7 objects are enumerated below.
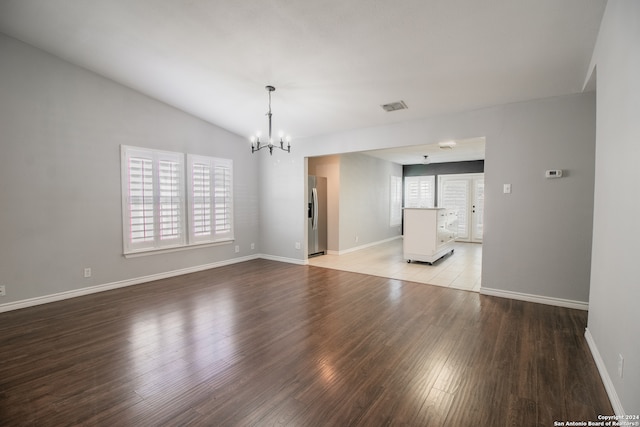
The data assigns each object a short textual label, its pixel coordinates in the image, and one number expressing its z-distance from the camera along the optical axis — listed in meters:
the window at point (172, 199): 4.62
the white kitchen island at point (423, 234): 5.88
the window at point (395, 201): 9.70
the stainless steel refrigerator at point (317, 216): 6.64
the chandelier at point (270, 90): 4.05
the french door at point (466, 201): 8.97
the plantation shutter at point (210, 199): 5.43
